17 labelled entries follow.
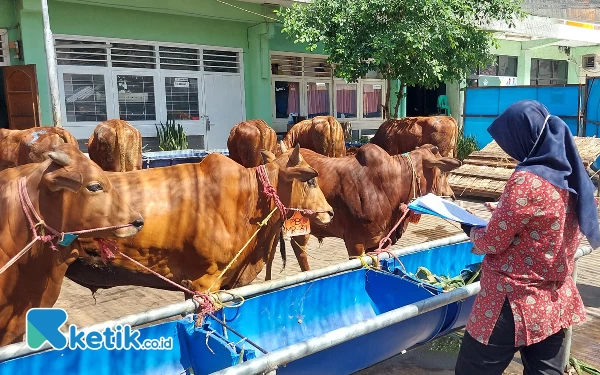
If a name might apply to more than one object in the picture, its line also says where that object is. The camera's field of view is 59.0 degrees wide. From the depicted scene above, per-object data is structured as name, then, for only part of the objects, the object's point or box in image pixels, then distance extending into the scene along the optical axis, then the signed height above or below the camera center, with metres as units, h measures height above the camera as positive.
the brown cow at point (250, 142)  6.55 -0.48
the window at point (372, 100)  15.21 +0.01
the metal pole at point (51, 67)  7.77 +0.59
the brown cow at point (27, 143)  5.08 -0.34
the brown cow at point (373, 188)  4.62 -0.77
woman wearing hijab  2.13 -0.63
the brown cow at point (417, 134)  7.93 -0.52
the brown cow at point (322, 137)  6.88 -0.46
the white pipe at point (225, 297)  2.43 -1.10
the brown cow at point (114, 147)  5.54 -0.42
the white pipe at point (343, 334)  2.12 -1.08
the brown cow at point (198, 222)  3.32 -0.75
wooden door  8.70 +0.20
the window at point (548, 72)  19.47 +0.93
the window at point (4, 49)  8.99 +1.00
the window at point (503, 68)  17.34 +0.98
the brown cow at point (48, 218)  2.54 -0.54
